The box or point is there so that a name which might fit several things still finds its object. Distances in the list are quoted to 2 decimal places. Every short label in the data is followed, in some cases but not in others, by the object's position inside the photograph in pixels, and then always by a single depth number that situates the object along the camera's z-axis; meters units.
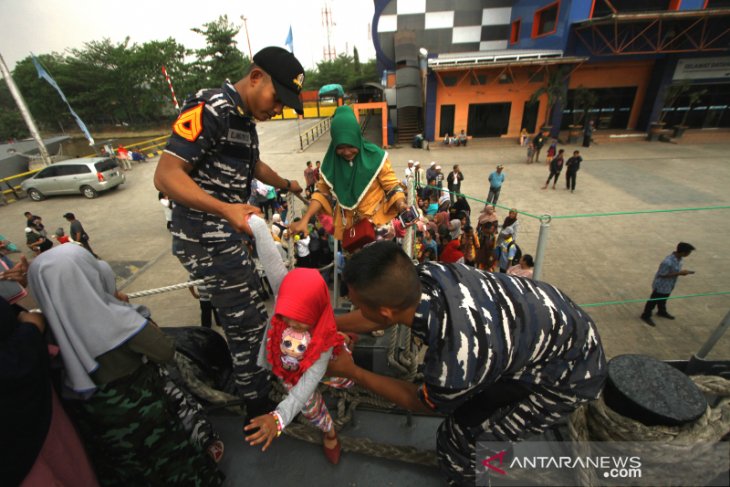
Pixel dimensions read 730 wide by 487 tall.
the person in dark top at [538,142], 14.53
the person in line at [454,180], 10.10
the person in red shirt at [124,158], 18.28
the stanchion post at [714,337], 2.60
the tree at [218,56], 33.94
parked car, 13.43
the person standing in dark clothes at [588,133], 16.91
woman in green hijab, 2.66
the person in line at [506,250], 5.52
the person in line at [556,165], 10.76
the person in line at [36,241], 7.43
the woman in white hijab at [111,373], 1.34
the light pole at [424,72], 17.69
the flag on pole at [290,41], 17.68
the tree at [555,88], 16.19
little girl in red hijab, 1.68
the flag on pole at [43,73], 15.26
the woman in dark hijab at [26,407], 1.15
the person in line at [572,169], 10.41
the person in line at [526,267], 4.69
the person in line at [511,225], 5.69
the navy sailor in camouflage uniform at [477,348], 1.43
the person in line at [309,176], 10.52
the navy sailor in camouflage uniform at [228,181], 1.60
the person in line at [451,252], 4.66
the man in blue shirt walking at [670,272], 4.17
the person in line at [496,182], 9.73
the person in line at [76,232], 7.77
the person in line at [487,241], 5.63
